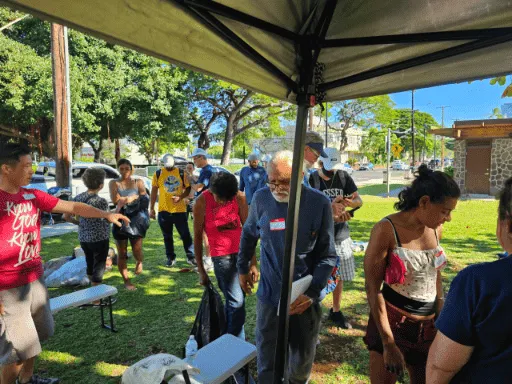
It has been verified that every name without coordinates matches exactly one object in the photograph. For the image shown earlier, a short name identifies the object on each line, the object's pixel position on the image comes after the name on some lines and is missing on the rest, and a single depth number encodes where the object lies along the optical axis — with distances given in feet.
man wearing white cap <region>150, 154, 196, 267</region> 18.48
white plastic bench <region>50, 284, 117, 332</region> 10.34
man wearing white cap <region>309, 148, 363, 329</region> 11.55
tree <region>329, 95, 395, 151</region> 110.40
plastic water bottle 7.27
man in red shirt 7.29
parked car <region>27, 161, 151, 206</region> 37.86
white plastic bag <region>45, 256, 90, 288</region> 16.03
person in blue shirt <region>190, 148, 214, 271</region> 19.49
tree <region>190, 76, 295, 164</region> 77.66
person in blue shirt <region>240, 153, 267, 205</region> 21.65
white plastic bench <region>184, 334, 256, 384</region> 6.69
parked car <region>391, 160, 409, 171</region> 171.22
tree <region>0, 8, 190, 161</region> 52.75
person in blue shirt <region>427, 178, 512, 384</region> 3.19
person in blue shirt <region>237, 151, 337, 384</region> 6.89
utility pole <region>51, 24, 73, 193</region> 24.62
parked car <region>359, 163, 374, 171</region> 180.04
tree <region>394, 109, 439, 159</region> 154.70
